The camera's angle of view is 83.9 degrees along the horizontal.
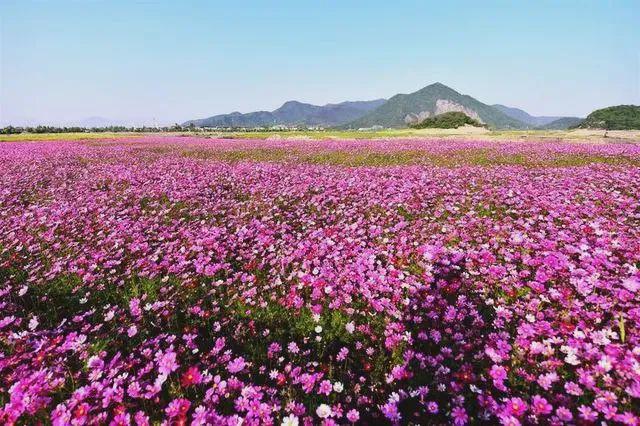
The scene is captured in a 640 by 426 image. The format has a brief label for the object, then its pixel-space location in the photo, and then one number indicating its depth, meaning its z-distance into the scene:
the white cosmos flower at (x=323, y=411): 2.86
